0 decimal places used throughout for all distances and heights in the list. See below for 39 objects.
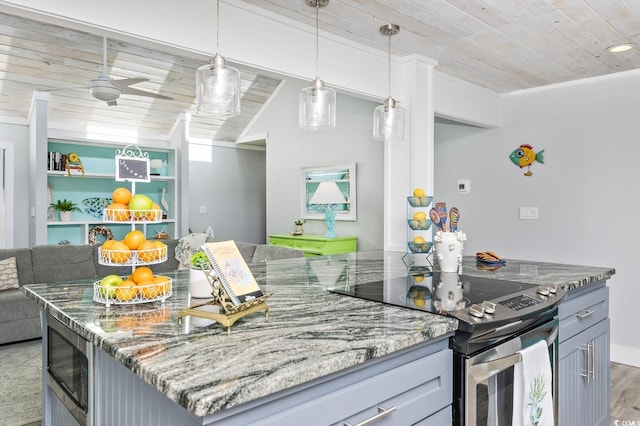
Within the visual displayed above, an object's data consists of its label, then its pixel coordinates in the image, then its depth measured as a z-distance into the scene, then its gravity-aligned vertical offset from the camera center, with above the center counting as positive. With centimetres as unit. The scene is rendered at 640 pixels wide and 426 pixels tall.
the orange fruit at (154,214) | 156 -2
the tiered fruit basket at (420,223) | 280 -9
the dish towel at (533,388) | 146 -62
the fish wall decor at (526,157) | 416 +51
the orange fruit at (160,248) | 154 -14
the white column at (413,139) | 340 +55
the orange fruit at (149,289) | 145 -27
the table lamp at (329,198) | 492 +12
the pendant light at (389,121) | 269 +55
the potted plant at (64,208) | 559 +1
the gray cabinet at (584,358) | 192 -71
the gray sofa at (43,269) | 369 -62
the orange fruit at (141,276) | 147 -23
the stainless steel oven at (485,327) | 132 -39
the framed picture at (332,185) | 496 +26
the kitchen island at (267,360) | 86 -33
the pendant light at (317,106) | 232 +56
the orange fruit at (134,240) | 150 -11
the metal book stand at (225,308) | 117 -29
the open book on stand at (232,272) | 123 -19
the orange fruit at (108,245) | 147 -13
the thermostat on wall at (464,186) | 465 +25
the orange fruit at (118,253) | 146 -15
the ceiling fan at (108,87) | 349 +100
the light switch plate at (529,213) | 418 -4
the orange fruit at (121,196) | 154 +4
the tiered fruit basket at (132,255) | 144 -16
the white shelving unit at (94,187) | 569 +31
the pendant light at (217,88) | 191 +54
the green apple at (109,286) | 142 -26
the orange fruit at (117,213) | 151 -2
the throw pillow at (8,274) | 388 -60
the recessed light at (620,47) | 296 +112
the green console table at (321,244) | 477 -40
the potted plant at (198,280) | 154 -26
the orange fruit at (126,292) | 142 -27
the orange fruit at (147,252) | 150 -15
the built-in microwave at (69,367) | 132 -54
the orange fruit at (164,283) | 150 -26
